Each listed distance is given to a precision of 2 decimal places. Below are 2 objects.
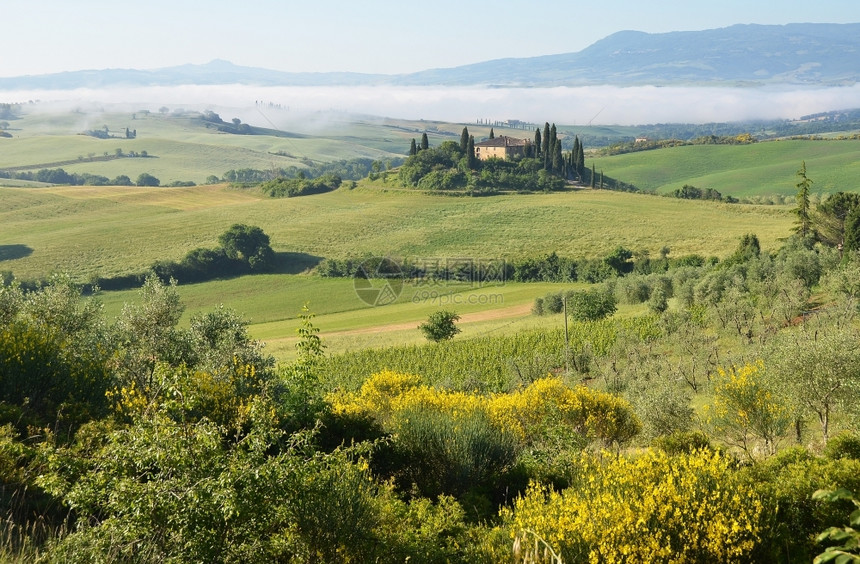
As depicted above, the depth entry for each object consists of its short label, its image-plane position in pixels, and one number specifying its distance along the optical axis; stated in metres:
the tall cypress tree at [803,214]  70.38
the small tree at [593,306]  55.50
